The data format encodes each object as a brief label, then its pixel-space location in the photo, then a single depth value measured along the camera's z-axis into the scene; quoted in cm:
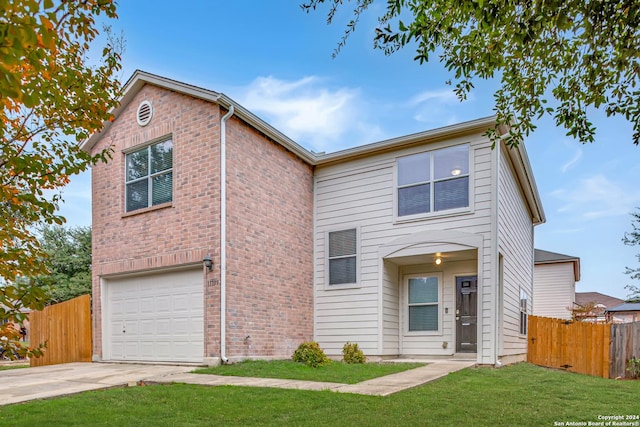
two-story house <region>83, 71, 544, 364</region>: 1002
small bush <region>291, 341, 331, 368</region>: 966
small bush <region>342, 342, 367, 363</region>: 1080
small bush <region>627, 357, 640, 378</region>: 976
